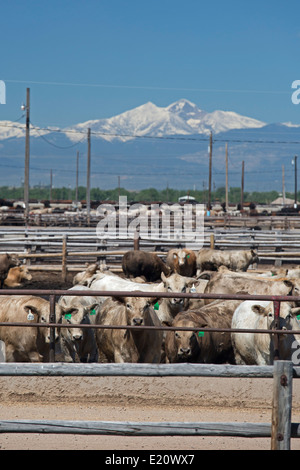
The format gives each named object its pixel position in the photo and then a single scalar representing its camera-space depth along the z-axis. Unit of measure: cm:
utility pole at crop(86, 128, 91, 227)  4711
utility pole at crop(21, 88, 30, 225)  3547
